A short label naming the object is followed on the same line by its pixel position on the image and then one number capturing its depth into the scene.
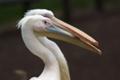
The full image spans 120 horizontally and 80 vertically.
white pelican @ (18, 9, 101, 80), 6.54
